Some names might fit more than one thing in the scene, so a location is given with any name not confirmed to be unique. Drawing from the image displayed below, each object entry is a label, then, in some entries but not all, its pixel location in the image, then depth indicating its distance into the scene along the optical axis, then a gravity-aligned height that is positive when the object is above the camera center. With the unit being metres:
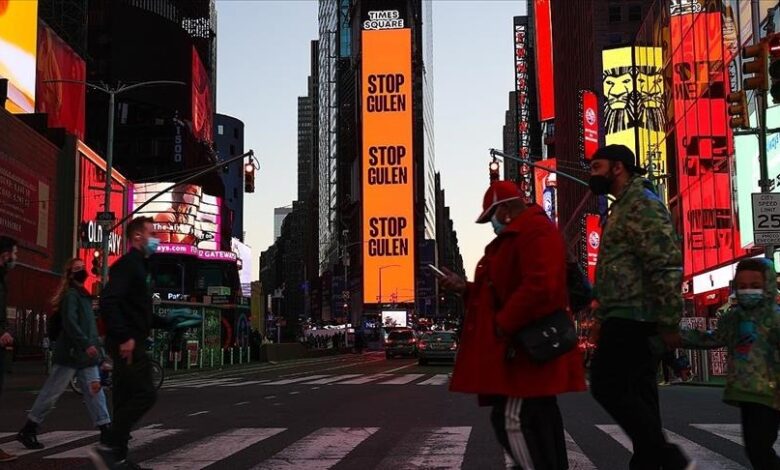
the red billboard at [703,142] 33.34 +7.40
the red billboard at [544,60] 107.38 +32.57
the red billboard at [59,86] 44.19 +13.06
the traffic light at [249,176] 23.42 +4.02
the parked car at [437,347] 34.06 -0.87
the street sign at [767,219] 14.02 +1.64
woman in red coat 4.43 -0.12
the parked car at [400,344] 47.44 -1.03
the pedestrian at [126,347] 6.05 -0.13
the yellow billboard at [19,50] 39.56 +12.78
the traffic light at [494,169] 22.90 +4.05
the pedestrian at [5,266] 7.39 +0.54
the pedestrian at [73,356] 8.10 -0.26
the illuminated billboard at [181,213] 63.81 +8.54
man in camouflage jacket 4.62 +0.03
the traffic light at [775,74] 10.76 +3.03
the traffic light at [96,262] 25.73 +2.12
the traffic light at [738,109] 13.62 +3.35
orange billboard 120.12 +21.62
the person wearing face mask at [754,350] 5.24 -0.18
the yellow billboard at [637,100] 45.59 +12.29
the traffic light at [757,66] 12.45 +3.62
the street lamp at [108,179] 27.15 +4.76
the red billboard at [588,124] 60.59 +13.86
